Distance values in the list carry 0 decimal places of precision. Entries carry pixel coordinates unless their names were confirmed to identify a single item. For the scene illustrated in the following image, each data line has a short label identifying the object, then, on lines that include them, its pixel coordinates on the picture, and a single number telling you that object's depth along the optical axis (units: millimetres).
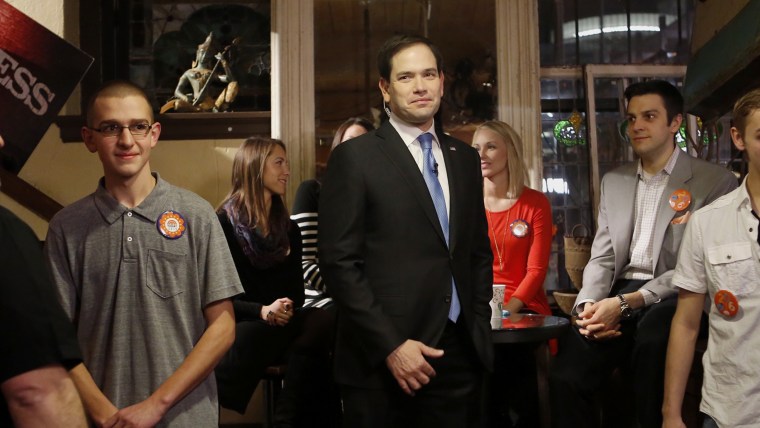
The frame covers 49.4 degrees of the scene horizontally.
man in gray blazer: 3066
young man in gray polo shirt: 2049
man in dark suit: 2305
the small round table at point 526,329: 2957
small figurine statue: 5129
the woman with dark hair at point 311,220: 4332
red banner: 2605
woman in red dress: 3797
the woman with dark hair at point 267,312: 3684
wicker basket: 4633
